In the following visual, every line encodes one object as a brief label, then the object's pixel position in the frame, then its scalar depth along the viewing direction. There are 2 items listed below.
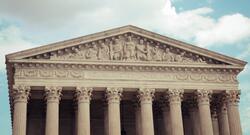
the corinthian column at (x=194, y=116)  38.84
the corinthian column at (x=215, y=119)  40.72
